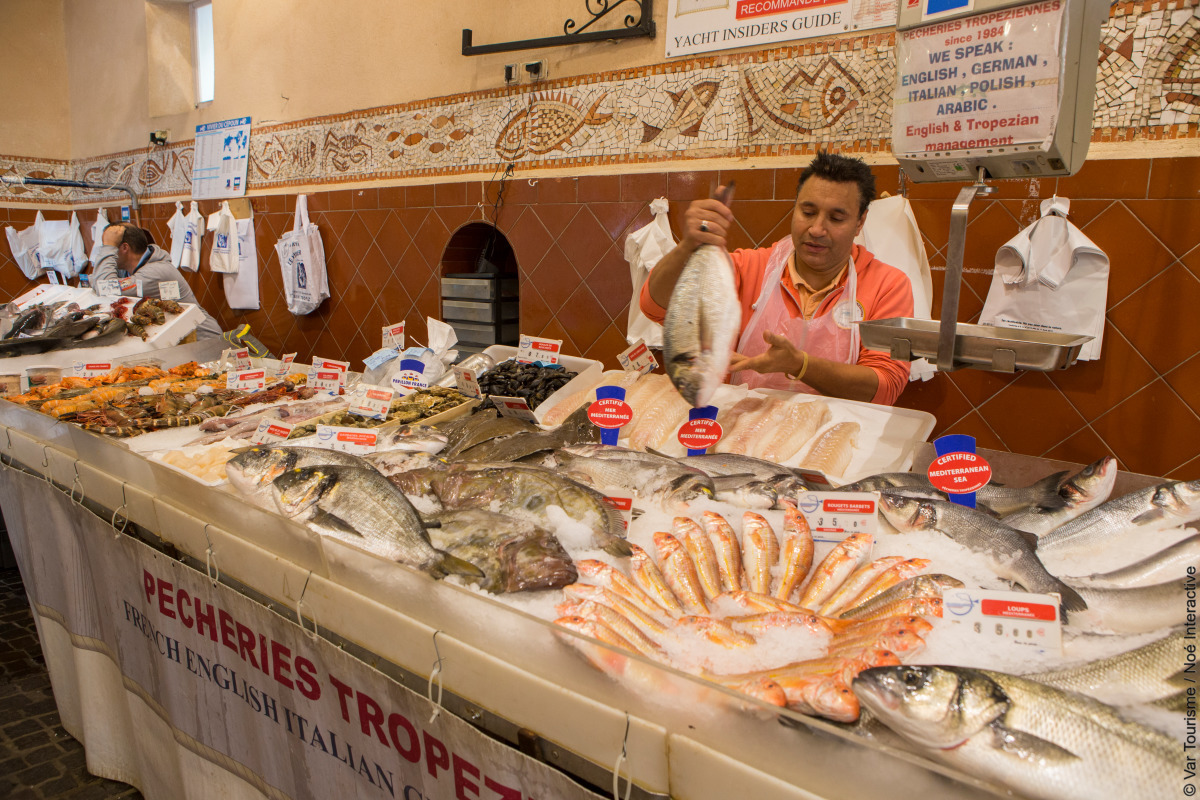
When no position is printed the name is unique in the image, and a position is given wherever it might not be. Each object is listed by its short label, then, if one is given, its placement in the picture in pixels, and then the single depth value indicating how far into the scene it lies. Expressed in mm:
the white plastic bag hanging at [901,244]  3617
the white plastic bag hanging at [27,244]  9664
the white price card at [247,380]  4062
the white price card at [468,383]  3623
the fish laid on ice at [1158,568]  1461
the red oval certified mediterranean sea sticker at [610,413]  2518
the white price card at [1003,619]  1208
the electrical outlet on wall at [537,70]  4879
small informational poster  7367
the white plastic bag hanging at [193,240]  7902
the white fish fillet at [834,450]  2385
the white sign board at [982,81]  1650
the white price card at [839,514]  1695
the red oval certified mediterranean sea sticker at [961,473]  1845
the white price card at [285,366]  4637
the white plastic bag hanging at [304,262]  6586
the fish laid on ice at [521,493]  1833
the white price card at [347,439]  2605
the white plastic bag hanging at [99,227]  9203
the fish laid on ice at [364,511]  1682
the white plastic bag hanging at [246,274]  7359
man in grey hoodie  6699
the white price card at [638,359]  3354
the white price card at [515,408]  2971
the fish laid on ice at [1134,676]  1061
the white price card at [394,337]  4449
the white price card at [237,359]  4918
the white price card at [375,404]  3223
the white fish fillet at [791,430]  2529
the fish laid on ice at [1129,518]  1664
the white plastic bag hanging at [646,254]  4332
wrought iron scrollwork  4332
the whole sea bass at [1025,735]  893
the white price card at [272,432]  2830
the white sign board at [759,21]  3646
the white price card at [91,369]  4621
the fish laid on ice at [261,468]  1956
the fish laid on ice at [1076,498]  1801
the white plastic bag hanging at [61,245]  9648
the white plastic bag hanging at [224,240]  7402
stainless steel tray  1721
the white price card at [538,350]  3848
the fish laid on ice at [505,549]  1565
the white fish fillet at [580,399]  3068
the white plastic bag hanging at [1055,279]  3195
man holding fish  2793
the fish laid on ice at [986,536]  1460
